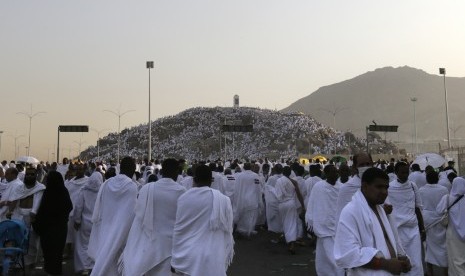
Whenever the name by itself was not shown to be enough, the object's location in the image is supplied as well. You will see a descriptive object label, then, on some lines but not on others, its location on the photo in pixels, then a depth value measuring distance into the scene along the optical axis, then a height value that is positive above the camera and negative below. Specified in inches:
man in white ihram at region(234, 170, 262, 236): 604.1 -34.8
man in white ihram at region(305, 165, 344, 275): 363.9 -32.0
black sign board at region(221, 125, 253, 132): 1903.3 +141.4
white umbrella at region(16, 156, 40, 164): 866.6 +17.1
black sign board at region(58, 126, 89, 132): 1629.6 +122.1
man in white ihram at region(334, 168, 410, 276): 159.0 -20.1
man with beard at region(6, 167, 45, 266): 376.2 -18.2
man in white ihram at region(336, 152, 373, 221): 291.8 -11.5
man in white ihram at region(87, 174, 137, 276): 270.8 -23.8
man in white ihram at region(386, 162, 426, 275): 322.7 -25.7
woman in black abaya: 366.9 -35.1
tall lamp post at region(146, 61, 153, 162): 1915.6 +353.3
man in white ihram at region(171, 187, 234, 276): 230.2 -26.5
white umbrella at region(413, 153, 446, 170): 711.1 +10.4
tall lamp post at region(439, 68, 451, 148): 2025.2 +346.9
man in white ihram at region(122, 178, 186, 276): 246.4 -26.9
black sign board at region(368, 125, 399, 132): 1652.3 +120.8
